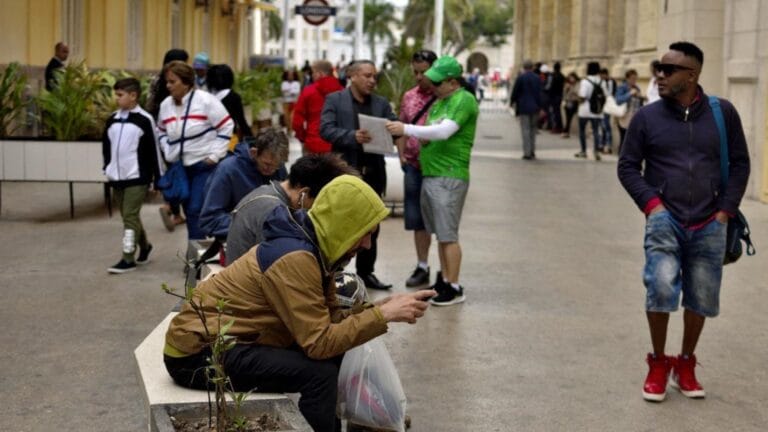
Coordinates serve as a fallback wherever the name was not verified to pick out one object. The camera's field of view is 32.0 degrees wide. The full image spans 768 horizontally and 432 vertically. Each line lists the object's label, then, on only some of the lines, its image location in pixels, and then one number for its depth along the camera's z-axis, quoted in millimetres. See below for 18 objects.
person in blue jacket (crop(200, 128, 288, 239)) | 8102
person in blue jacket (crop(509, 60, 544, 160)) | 23734
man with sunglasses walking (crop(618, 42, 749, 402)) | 6801
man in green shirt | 9266
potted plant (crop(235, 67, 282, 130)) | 22047
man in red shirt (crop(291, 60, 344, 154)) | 11836
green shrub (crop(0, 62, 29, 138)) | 14156
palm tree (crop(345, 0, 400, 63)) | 134875
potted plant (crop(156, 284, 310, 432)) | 4461
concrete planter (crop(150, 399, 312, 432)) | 4551
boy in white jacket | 10617
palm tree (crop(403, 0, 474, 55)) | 104438
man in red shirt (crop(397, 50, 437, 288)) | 9977
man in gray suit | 10031
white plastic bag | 5496
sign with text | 24828
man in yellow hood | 4875
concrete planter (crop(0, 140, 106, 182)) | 13781
